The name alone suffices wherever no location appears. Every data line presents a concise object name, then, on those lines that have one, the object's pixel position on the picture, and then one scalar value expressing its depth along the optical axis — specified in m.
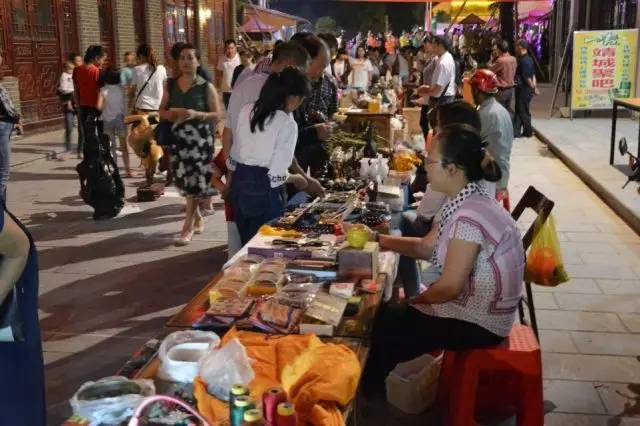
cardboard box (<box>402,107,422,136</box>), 10.57
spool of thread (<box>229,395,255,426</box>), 1.88
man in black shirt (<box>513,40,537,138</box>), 13.49
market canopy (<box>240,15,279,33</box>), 29.03
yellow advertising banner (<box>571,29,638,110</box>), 13.74
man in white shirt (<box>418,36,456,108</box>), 10.45
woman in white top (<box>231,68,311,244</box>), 4.02
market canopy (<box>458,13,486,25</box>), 28.36
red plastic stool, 3.08
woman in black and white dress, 6.29
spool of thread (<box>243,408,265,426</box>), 1.85
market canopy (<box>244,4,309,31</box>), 30.66
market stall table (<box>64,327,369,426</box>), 2.32
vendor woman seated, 2.96
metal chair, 3.88
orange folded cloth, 2.12
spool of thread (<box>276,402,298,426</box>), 1.88
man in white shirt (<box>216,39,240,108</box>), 14.38
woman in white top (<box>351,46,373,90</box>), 14.16
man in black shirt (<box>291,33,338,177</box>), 5.64
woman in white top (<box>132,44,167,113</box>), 9.31
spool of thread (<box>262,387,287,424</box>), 1.91
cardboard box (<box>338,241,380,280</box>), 3.19
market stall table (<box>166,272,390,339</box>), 2.69
